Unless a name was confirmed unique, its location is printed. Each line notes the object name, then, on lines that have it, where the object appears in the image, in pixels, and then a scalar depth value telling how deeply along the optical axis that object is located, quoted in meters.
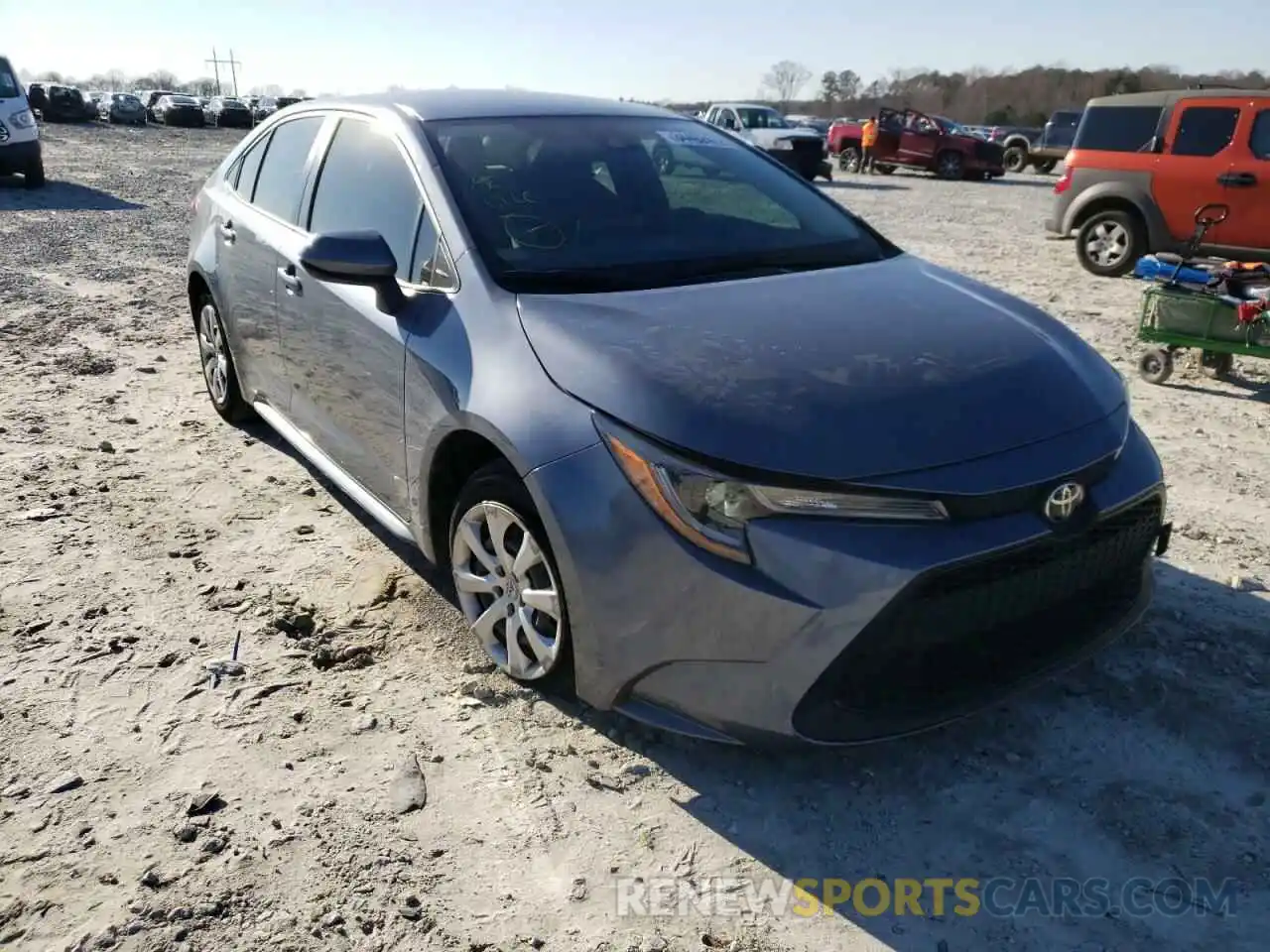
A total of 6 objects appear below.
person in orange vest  25.05
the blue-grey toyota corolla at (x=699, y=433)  2.24
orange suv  9.38
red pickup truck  24.23
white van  14.59
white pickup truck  22.28
